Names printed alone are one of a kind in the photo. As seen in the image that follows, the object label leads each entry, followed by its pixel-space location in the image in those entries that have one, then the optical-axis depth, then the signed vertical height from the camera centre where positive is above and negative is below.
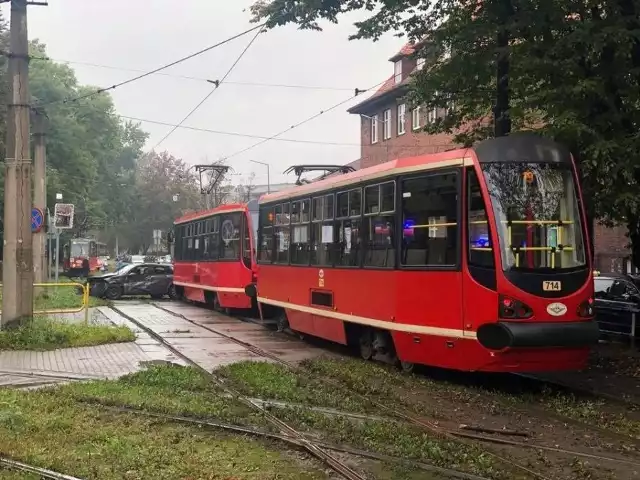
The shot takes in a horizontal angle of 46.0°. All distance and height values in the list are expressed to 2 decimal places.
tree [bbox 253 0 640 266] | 9.78 +2.56
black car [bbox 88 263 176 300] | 28.84 -1.23
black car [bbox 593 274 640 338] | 15.57 -1.20
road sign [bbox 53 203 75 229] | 21.06 +0.95
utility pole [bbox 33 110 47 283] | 23.91 +2.15
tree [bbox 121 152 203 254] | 78.75 +5.46
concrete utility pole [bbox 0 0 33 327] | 14.02 +1.12
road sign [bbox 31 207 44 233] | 15.33 +0.65
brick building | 29.97 +5.76
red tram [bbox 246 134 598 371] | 8.96 -0.15
